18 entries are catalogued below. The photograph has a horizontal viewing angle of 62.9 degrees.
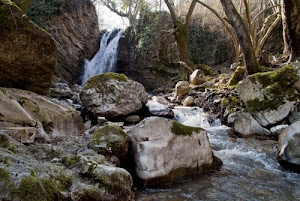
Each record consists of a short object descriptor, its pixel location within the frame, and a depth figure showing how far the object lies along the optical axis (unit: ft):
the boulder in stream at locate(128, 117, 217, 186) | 10.32
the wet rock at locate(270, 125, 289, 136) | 17.85
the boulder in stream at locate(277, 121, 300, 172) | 11.68
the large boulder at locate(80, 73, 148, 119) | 21.20
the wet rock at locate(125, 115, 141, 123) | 21.85
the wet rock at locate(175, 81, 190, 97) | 33.78
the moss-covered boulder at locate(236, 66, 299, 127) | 18.93
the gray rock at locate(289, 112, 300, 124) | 18.08
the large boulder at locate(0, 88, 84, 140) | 10.28
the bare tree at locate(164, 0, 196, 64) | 39.73
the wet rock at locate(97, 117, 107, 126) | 19.84
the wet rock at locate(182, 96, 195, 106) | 29.78
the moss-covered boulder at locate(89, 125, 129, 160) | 9.98
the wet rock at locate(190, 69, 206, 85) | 36.60
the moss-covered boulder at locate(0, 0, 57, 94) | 12.42
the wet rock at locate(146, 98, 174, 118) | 23.89
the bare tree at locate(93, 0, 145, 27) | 75.31
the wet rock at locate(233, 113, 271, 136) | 18.57
